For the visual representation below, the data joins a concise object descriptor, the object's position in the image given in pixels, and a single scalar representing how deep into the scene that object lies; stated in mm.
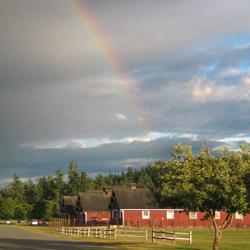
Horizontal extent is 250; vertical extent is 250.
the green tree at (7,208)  178125
